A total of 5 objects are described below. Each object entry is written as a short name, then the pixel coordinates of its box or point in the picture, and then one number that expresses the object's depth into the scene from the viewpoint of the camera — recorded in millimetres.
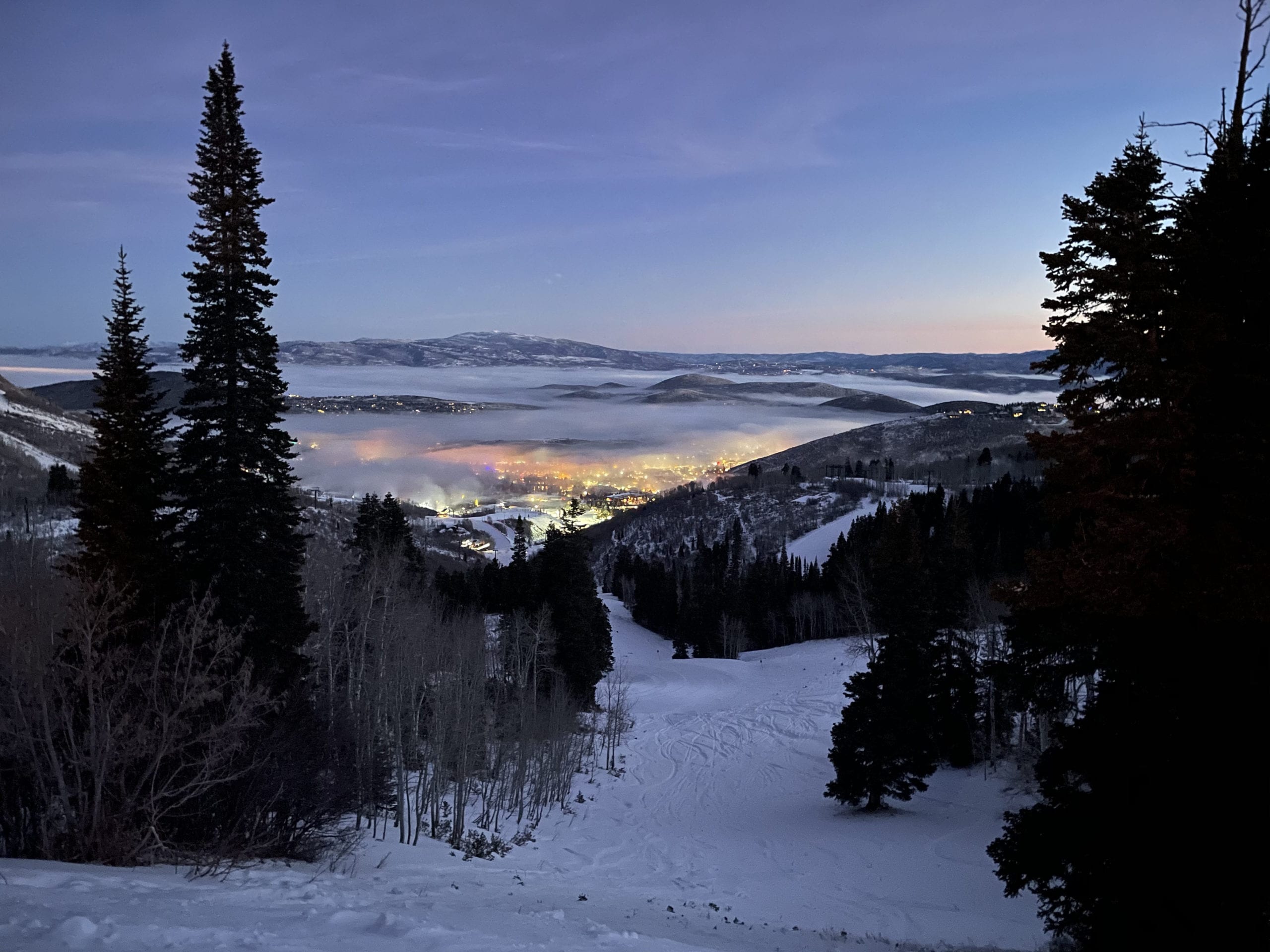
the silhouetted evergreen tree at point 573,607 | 49156
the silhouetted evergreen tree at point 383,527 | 51562
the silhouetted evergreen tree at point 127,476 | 19359
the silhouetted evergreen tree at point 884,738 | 29891
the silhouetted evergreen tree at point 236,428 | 20453
